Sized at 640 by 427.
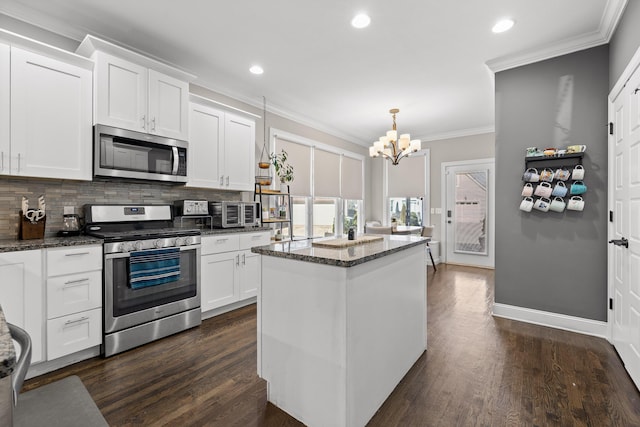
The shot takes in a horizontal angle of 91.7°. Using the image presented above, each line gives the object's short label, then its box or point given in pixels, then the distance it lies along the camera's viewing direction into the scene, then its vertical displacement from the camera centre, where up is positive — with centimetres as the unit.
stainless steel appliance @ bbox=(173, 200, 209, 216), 343 +7
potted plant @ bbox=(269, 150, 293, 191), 459 +71
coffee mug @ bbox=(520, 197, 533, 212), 311 +10
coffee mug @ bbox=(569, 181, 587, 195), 283 +24
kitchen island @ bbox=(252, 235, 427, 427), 158 -65
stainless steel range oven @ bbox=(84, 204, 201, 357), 249 -54
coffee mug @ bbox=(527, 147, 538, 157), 309 +63
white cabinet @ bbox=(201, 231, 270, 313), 319 -61
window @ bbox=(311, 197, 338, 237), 566 -3
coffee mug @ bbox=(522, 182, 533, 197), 312 +24
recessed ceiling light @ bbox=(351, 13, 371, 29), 260 +165
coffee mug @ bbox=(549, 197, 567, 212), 294 +9
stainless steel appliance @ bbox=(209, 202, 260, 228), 358 -1
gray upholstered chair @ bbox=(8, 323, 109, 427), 135 -92
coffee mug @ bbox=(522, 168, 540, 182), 306 +39
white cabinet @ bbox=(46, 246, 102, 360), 222 -65
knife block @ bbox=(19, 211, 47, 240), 241 -13
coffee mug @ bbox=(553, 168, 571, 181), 292 +38
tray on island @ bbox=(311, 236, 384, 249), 201 -20
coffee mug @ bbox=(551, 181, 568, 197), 293 +23
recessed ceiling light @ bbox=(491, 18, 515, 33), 265 +165
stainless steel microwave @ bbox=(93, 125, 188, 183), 265 +53
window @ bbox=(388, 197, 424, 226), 680 +8
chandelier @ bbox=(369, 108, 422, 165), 450 +101
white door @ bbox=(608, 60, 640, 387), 207 -8
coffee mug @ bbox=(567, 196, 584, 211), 285 +10
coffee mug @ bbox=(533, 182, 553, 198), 302 +24
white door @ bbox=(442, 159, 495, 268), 602 +2
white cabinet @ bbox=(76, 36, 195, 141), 262 +112
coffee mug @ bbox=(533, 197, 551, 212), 303 +10
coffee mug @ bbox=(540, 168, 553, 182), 300 +38
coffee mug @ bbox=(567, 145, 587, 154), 284 +61
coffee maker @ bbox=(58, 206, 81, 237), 267 -9
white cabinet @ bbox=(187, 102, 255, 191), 343 +76
